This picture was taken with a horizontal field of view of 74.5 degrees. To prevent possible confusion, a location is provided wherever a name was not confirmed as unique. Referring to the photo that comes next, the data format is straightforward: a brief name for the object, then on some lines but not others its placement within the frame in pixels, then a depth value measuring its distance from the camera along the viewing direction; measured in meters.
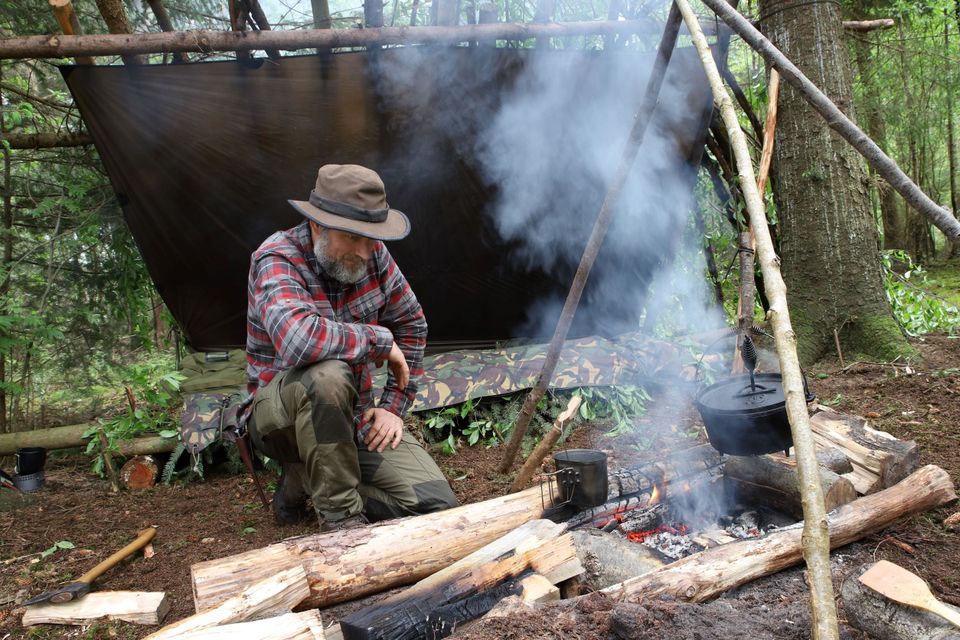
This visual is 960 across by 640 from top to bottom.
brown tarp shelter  3.72
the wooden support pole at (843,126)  1.94
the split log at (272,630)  1.75
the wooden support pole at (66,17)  3.35
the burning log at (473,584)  1.95
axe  2.38
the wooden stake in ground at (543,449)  2.81
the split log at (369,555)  2.17
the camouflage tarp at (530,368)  4.63
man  2.67
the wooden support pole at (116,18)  3.63
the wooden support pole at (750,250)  3.67
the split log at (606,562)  2.22
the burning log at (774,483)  2.59
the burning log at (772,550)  2.06
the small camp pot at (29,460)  3.94
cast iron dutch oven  2.51
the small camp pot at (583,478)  2.63
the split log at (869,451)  2.74
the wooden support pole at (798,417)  1.26
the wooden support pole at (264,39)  3.34
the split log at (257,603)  1.83
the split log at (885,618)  1.66
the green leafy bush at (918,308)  5.20
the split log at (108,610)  2.34
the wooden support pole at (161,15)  3.84
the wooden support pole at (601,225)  3.04
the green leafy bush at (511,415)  4.46
